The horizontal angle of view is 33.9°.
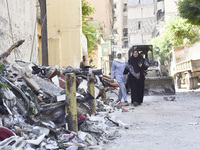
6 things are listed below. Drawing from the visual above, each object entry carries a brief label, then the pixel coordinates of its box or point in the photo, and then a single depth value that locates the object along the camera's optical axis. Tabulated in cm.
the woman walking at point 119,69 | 1081
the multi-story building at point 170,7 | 5175
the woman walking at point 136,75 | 1046
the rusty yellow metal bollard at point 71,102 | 472
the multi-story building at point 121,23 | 7500
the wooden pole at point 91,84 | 761
